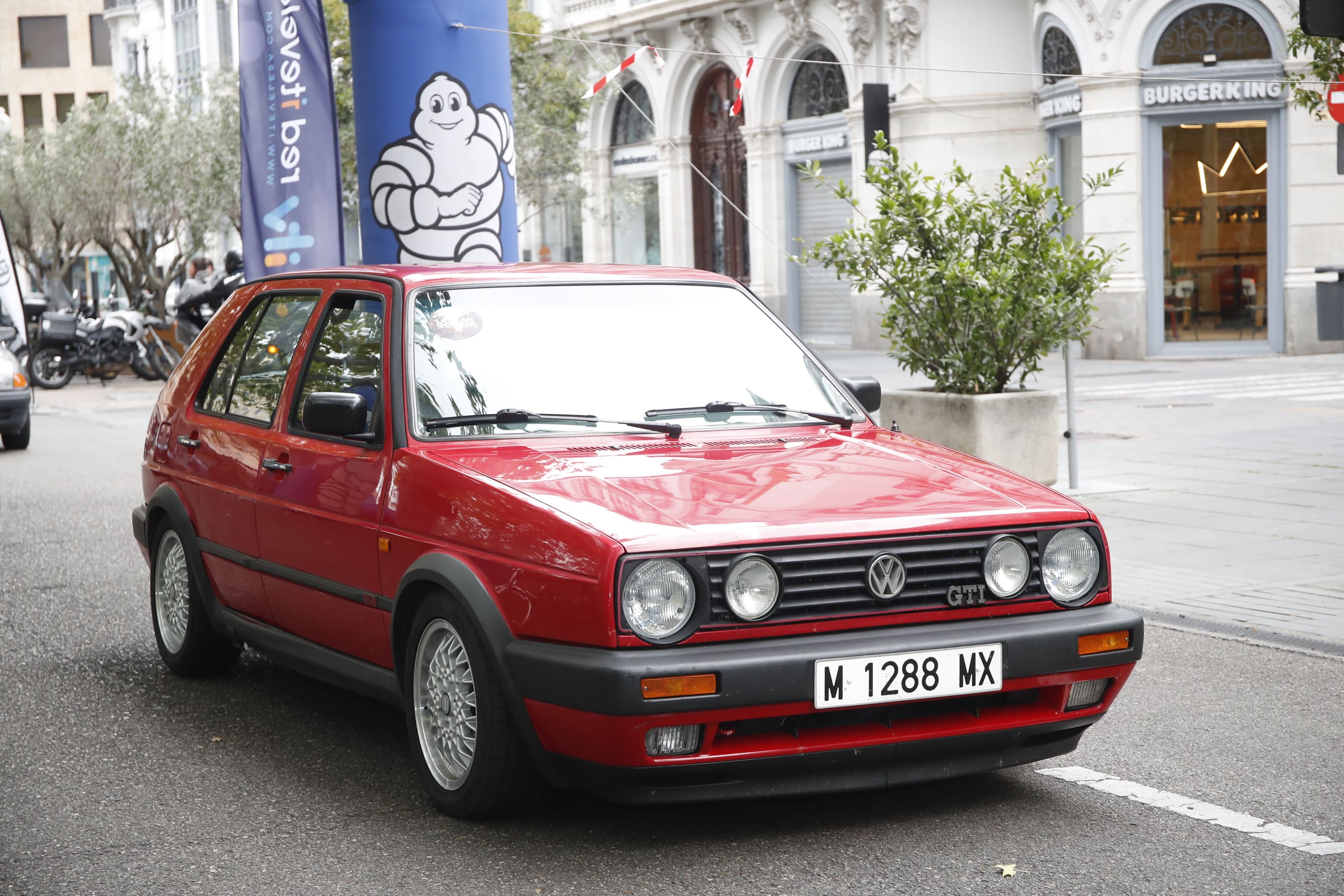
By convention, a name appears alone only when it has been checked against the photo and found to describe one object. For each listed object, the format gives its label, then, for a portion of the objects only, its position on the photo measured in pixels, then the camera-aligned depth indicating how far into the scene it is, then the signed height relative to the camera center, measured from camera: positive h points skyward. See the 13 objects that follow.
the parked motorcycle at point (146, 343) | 27.31 -0.06
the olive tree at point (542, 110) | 30.62 +3.95
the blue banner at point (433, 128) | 11.35 +1.35
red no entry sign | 12.14 +1.39
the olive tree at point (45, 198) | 35.75 +3.27
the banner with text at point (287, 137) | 12.13 +1.42
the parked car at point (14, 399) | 16.66 -0.53
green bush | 10.35 +0.23
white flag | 21.58 +0.64
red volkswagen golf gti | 4.05 -0.60
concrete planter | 10.50 -0.74
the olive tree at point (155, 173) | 31.88 +3.16
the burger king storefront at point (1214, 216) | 23.42 +1.17
